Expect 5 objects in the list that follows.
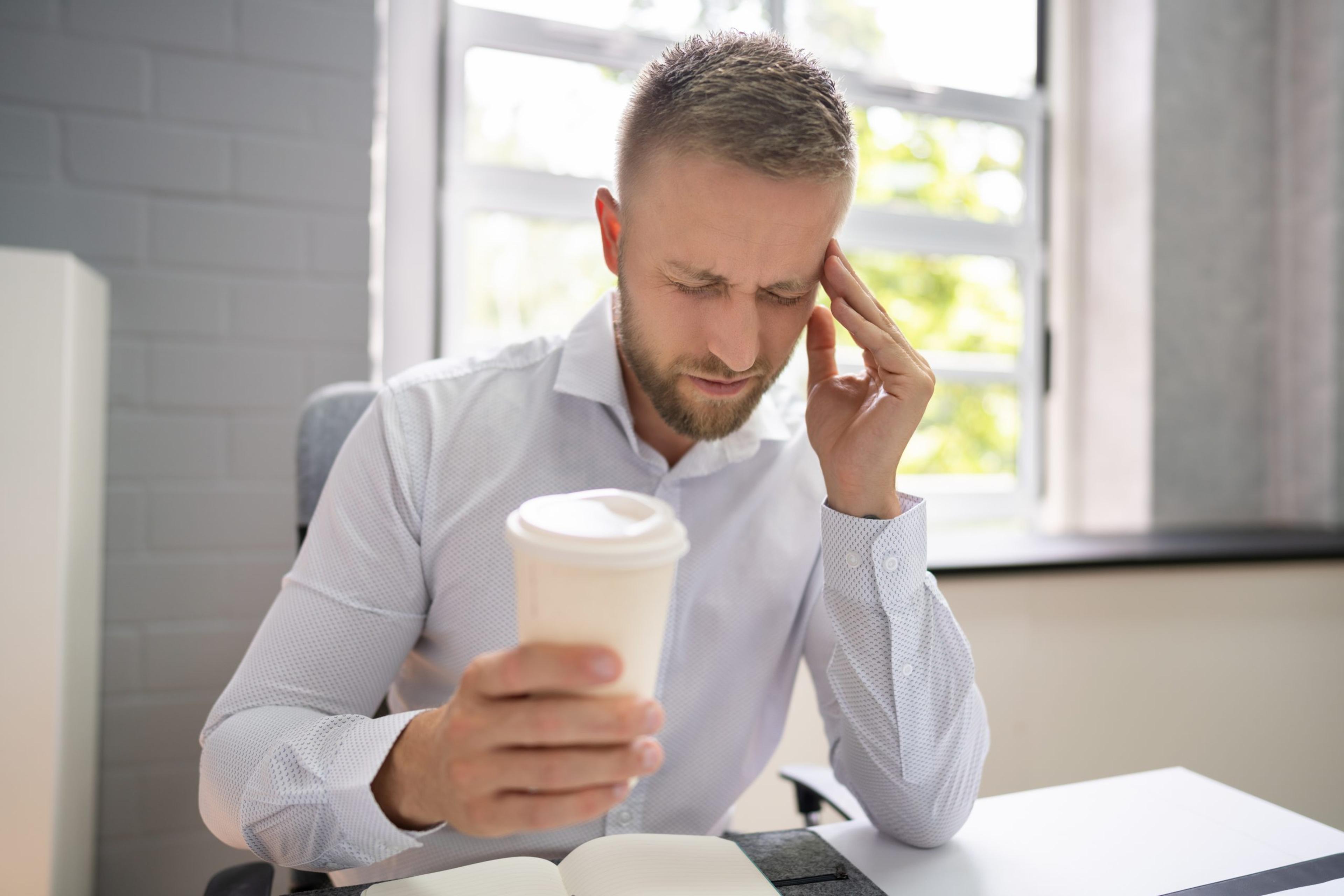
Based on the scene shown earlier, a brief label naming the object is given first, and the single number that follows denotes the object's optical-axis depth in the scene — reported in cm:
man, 82
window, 209
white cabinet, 131
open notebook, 67
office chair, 115
